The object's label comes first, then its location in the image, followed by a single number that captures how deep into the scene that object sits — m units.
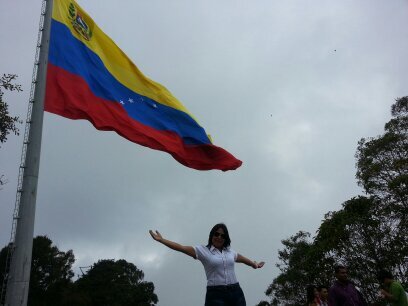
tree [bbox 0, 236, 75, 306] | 44.94
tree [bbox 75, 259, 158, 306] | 52.50
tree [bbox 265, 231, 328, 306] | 34.34
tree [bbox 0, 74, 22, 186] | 9.48
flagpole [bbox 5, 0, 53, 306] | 4.13
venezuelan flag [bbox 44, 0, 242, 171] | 5.83
